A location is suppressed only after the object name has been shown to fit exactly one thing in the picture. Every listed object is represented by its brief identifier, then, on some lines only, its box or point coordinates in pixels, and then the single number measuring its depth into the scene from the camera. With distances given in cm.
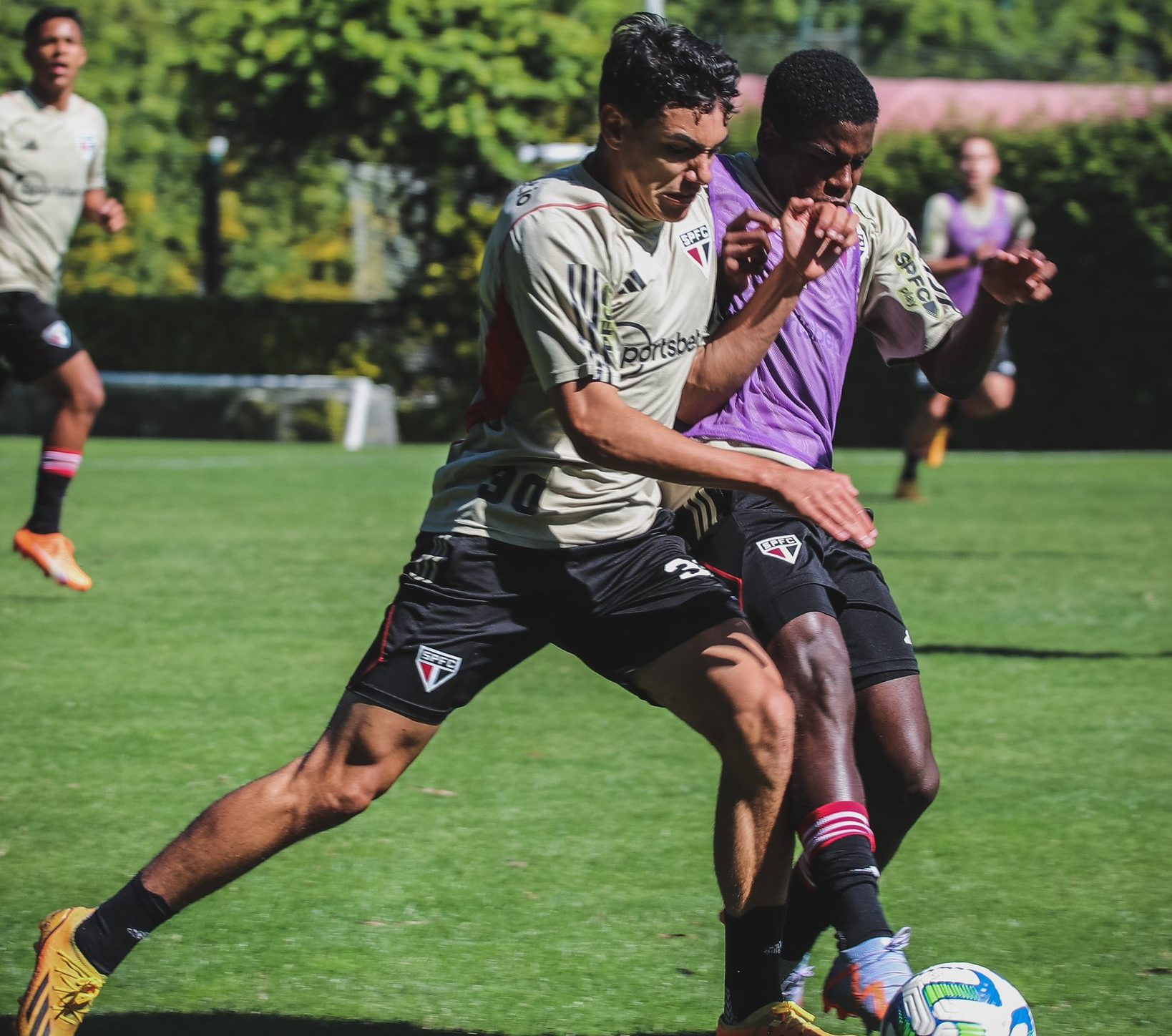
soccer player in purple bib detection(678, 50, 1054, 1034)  819
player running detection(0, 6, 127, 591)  1830
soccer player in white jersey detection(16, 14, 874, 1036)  759
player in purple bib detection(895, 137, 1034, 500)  2642
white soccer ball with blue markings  701
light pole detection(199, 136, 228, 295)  5094
